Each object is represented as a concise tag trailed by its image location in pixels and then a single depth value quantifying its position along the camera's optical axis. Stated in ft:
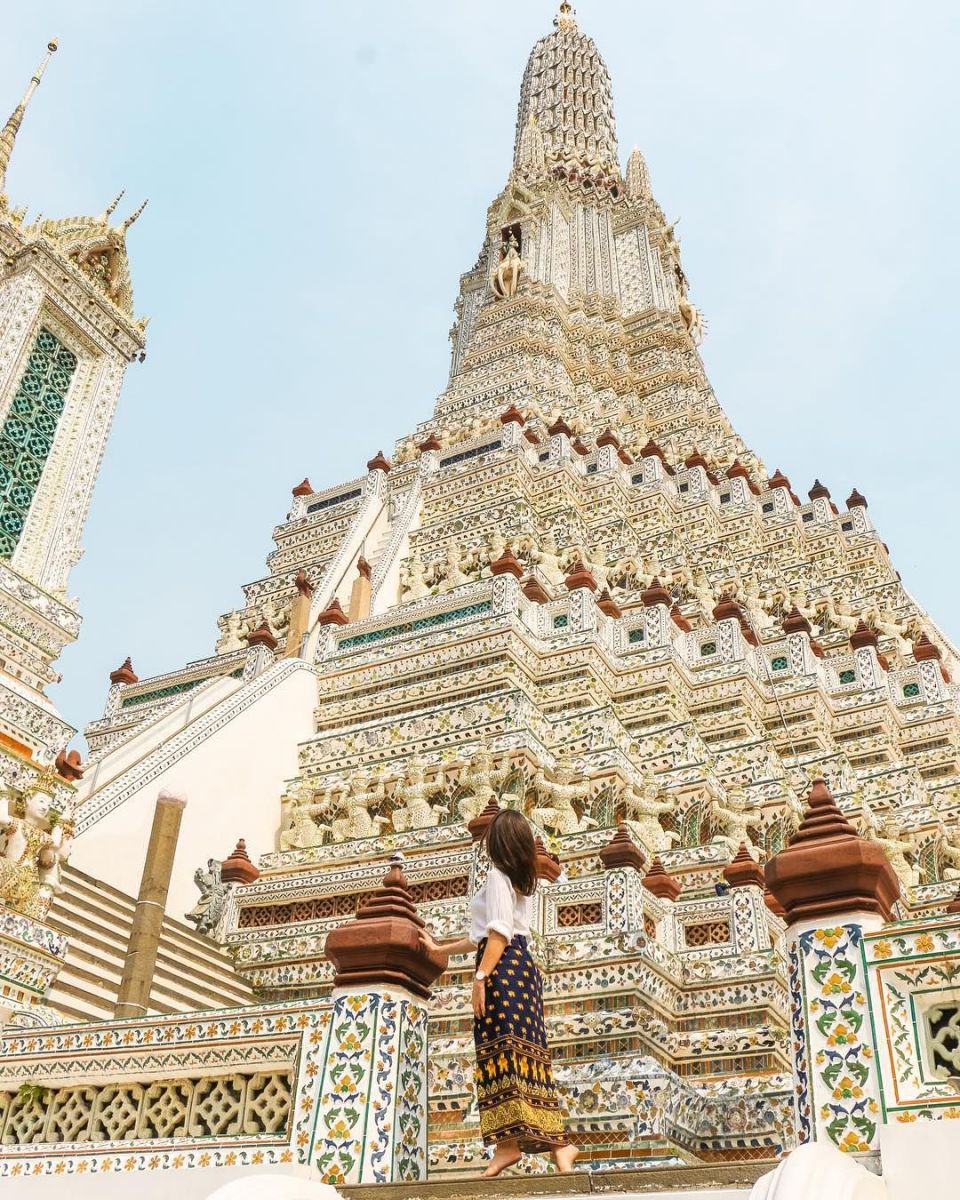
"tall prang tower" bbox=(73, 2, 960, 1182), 26.30
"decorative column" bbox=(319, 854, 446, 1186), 14.15
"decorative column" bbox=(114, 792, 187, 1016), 23.70
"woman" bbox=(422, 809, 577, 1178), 14.21
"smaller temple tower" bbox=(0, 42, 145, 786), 22.31
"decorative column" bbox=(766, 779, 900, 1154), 12.23
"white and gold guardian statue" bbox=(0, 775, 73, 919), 20.20
